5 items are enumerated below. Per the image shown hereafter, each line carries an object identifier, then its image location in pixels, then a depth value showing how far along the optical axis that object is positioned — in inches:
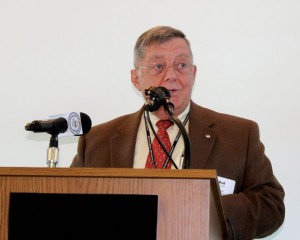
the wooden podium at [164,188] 137.6
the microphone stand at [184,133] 173.6
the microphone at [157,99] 179.9
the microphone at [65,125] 163.3
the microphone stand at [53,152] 165.8
